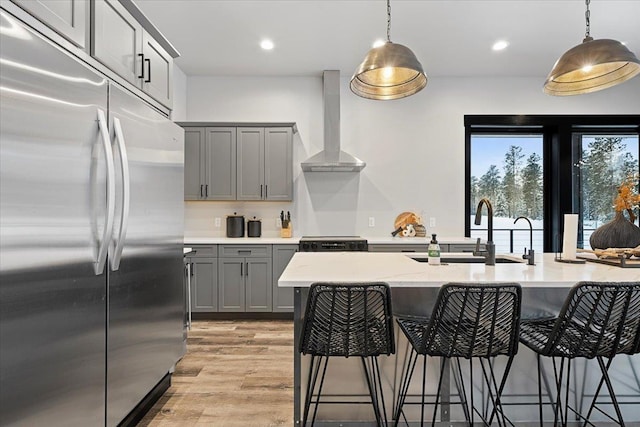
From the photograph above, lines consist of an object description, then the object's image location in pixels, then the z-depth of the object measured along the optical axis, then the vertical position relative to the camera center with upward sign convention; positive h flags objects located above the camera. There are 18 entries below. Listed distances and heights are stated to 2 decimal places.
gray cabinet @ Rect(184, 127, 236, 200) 4.45 +0.63
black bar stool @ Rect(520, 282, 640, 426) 1.58 -0.50
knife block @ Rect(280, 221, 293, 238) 4.63 -0.18
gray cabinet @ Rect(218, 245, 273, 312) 4.23 -0.74
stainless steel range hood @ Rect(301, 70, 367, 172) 4.55 +1.15
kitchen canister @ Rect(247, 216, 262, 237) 4.63 -0.16
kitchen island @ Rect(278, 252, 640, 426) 2.01 -0.85
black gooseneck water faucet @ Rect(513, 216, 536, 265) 2.23 -0.24
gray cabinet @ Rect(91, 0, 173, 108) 1.83 +0.93
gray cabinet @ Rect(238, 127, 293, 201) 4.45 +0.63
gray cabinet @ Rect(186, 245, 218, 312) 4.22 -0.73
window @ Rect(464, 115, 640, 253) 4.80 +0.62
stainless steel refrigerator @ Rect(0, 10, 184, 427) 1.21 -0.10
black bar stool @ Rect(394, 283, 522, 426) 1.57 -0.46
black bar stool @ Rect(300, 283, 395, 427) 1.59 -0.47
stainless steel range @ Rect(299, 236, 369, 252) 4.19 -0.33
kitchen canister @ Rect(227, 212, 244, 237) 4.60 -0.13
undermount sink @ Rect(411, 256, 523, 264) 2.53 -0.30
